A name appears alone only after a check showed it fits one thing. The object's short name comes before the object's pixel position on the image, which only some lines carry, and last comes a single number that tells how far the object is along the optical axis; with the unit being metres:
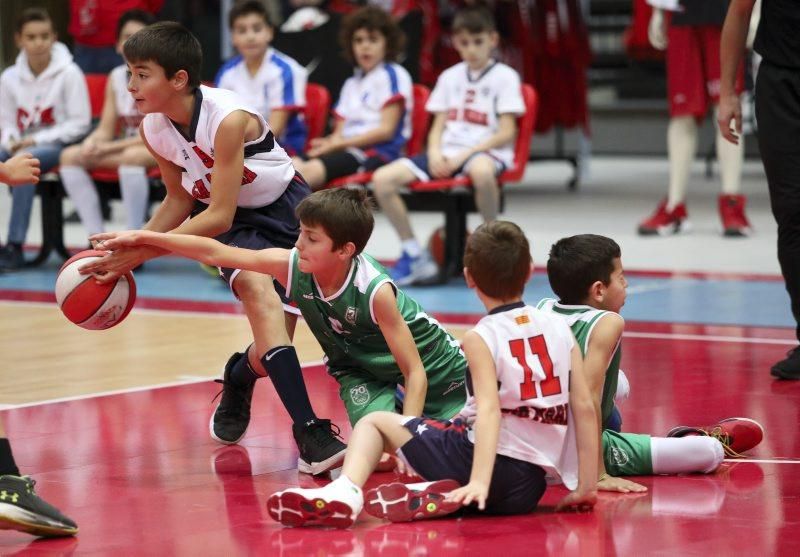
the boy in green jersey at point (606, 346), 8.33
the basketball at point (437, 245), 18.96
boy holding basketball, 9.41
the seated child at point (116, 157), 19.56
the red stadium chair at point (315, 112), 19.98
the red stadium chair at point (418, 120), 19.53
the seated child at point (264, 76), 18.69
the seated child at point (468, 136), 18.17
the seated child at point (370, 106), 18.75
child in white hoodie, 20.10
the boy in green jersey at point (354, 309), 8.74
